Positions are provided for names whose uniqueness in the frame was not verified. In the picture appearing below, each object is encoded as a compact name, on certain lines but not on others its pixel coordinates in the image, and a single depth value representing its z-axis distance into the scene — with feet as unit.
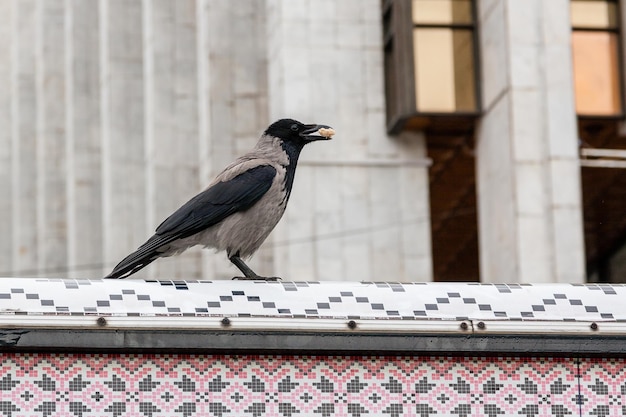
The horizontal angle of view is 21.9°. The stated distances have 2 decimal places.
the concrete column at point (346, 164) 88.43
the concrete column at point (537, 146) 82.64
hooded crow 22.33
